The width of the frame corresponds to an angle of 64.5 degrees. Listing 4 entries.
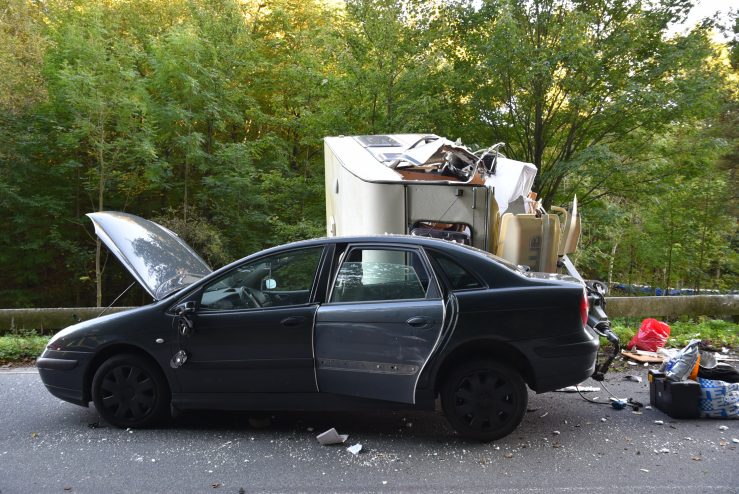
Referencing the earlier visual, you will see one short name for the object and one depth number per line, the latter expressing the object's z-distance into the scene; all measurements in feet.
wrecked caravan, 18.29
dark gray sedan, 13.80
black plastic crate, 15.53
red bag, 23.21
